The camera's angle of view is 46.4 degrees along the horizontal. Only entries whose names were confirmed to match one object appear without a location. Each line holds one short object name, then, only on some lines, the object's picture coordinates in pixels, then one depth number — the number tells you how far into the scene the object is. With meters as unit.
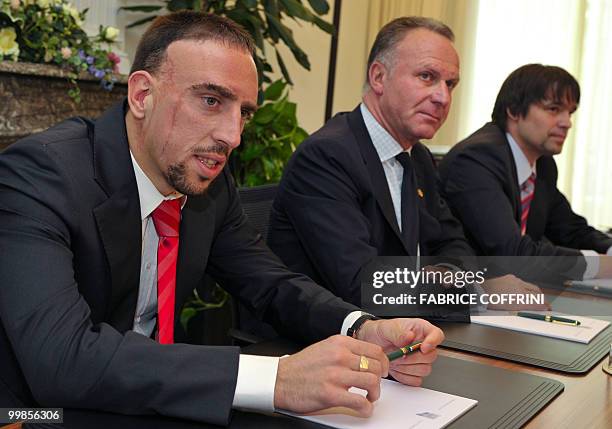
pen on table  1.67
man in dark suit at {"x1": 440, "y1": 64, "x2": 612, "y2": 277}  2.70
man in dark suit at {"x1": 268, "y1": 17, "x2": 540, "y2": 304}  1.93
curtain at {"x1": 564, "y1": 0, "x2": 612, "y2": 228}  5.17
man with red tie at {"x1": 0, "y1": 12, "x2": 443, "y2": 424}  1.02
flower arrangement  2.60
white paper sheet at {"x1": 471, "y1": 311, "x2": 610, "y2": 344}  1.57
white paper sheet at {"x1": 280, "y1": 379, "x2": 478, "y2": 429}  1.00
